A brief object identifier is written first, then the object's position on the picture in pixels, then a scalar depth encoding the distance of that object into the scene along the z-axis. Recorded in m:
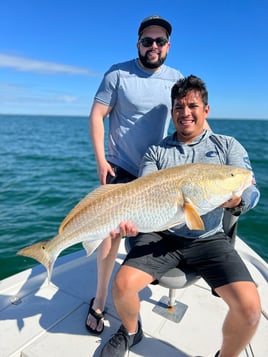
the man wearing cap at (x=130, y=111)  3.11
